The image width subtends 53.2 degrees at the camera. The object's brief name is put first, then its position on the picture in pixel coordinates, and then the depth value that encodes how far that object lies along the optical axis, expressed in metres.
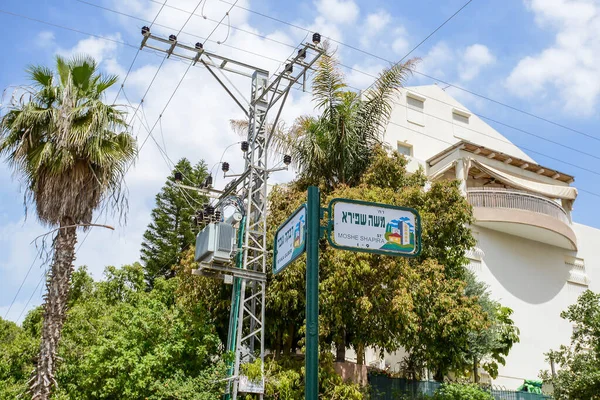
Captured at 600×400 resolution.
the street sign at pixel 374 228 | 5.06
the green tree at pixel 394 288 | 15.42
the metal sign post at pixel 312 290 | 4.54
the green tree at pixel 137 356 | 15.35
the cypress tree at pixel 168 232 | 32.66
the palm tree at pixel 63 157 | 13.43
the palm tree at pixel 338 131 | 18.52
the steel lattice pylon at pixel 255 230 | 14.84
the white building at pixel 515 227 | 23.89
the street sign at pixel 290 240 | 5.07
